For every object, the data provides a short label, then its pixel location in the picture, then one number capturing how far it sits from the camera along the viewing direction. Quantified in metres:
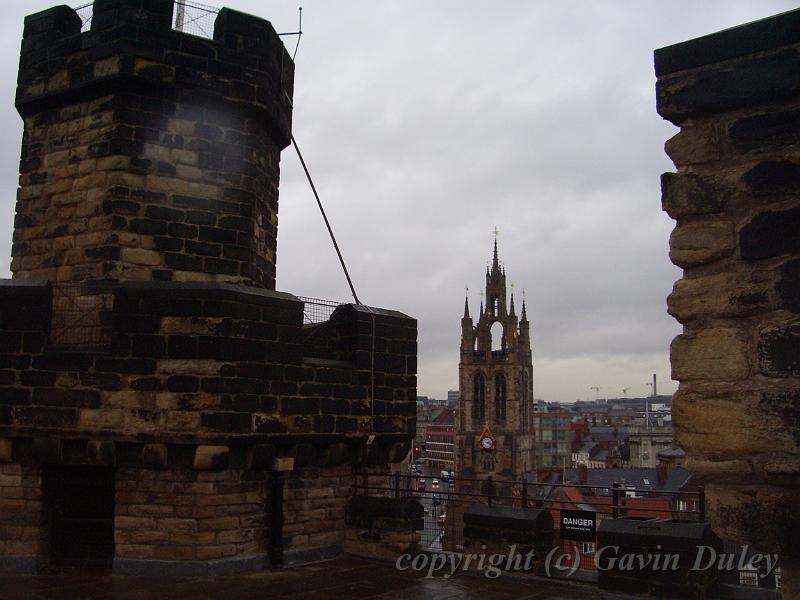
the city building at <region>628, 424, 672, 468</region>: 107.88
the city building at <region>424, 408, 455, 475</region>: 150.14
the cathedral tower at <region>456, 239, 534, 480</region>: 93.75
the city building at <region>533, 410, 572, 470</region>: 130.62
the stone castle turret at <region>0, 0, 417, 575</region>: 7.62
